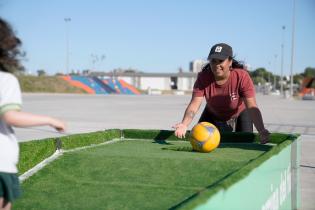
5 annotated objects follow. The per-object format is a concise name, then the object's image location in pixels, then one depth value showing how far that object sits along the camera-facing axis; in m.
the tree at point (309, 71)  171.51
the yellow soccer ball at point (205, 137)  6.48
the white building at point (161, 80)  117.12
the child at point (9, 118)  2.88
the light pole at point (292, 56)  55.06
